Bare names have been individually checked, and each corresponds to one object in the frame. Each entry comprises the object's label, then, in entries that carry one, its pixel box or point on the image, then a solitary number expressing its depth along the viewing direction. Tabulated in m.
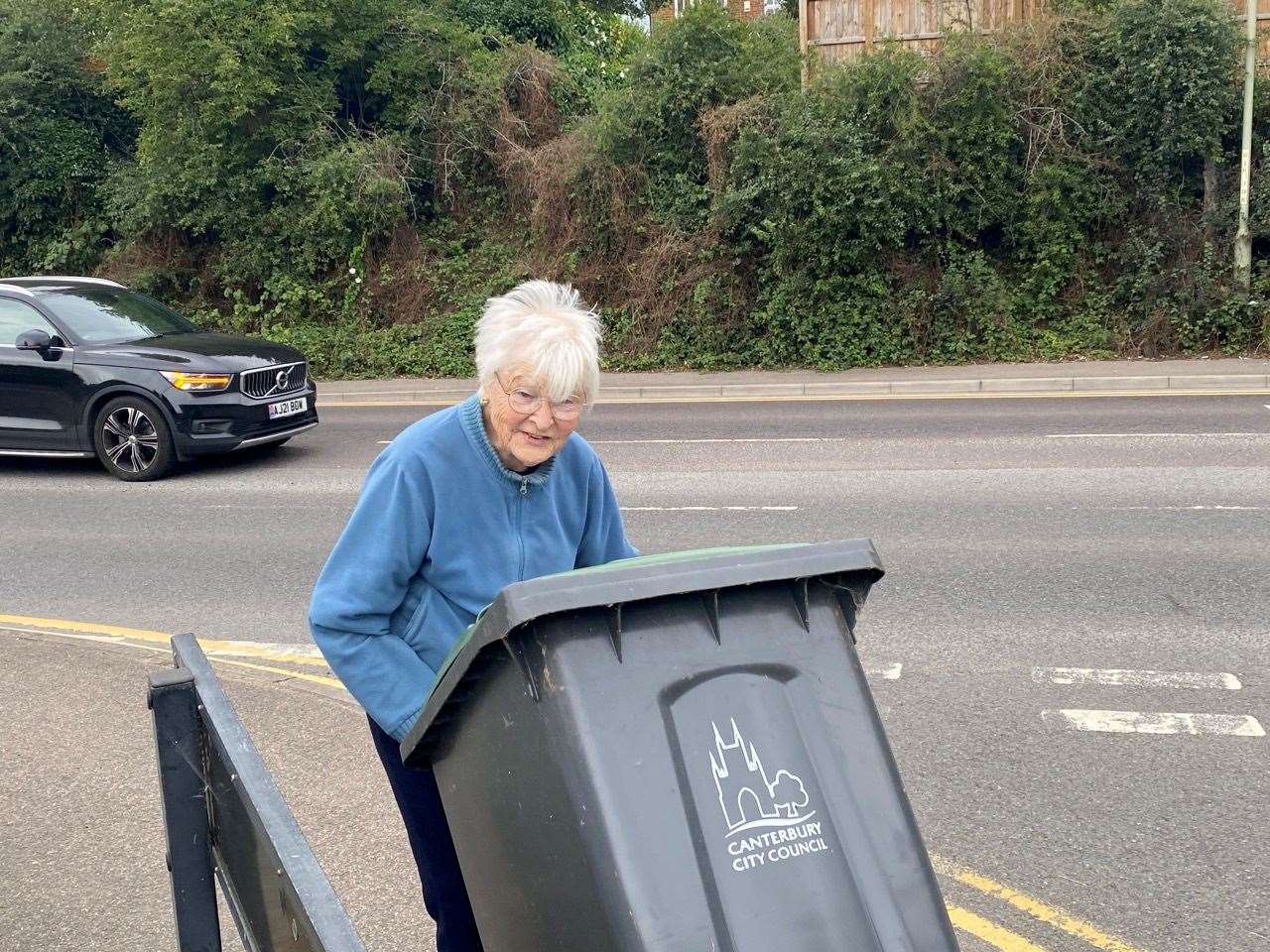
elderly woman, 2.44
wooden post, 19.15
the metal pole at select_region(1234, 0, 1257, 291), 16.17
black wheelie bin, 1.92
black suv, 10.66
